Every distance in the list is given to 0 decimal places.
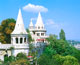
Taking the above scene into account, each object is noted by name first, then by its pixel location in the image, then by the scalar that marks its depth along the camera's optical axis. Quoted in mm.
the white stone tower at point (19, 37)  44503
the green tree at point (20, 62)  35844
